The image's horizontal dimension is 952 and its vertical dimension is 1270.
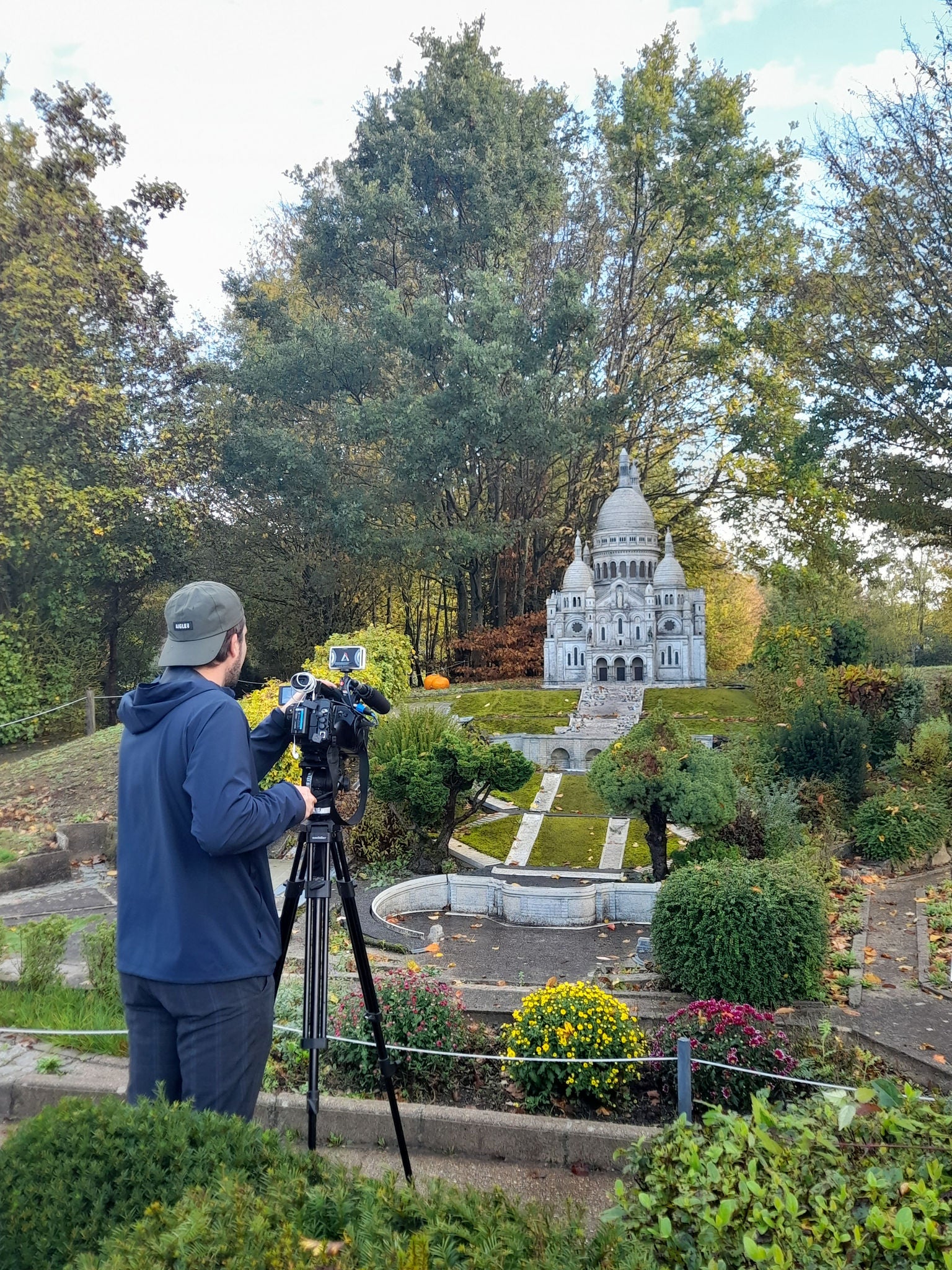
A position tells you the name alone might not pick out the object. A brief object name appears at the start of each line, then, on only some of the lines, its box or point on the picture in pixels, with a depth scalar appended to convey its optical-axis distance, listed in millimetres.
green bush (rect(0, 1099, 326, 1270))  2107
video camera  3037
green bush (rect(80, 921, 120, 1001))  5164
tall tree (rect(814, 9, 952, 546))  11844
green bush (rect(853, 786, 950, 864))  9469
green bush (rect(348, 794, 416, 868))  9289
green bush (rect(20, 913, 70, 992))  5297
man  2592
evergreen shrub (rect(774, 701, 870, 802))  10859
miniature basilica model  17688
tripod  3115
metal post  3547
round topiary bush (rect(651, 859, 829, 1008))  5531
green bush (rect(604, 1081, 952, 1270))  1917
